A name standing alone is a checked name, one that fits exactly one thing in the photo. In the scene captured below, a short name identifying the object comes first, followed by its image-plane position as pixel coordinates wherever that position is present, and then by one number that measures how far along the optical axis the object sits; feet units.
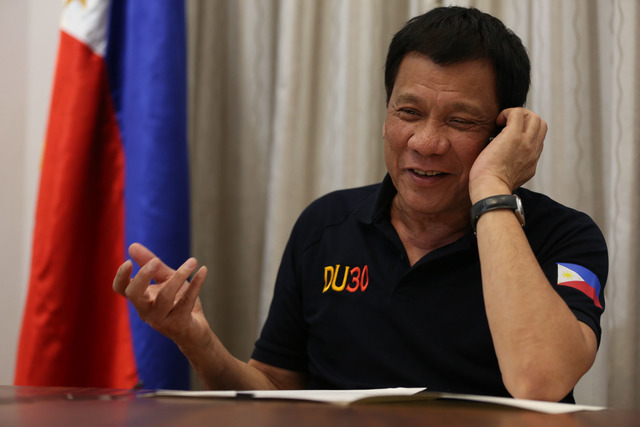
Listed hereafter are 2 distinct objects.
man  9.46
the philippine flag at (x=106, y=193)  10.79
